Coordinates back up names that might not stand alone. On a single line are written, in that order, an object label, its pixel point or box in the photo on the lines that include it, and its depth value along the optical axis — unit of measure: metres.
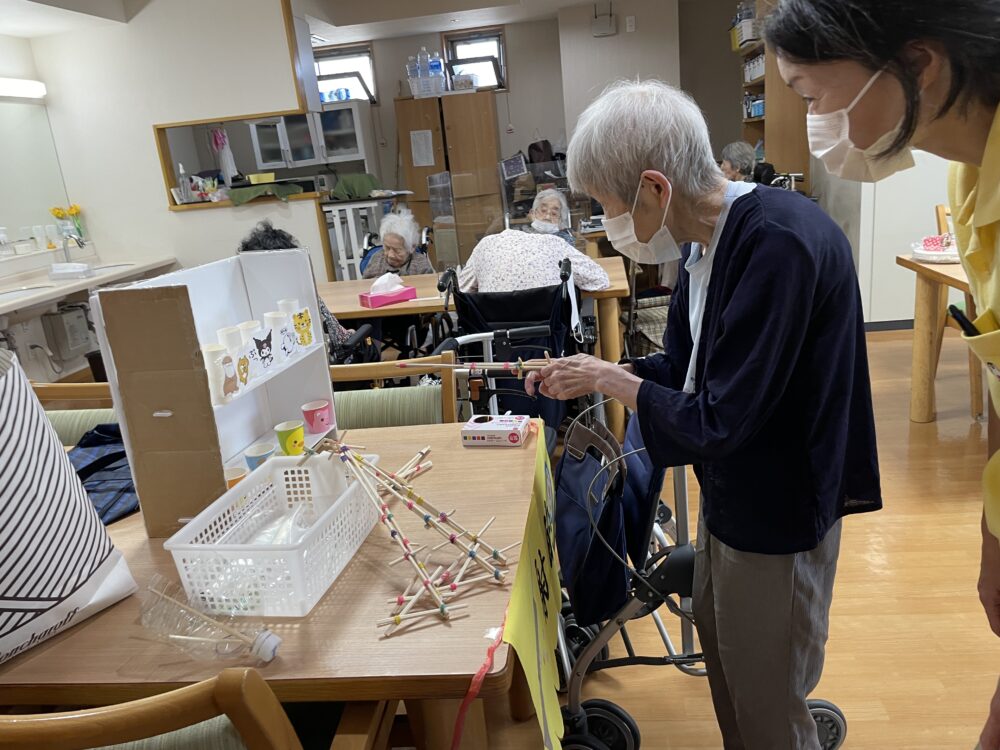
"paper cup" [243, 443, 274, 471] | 1.57
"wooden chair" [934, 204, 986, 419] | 3.39
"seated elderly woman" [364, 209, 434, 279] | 4.42
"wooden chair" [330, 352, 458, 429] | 2.01
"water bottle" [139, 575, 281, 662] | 1.00
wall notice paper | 7.61
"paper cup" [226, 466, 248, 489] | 1.46
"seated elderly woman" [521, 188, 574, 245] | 4.20
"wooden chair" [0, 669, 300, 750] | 0.71
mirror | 4.89
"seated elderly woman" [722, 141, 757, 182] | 4.93
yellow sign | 1.07
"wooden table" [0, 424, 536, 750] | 0.94
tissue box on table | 3.58
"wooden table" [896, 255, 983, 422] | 3.24
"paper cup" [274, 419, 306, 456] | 1.61
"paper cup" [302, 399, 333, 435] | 1.78
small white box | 1.64
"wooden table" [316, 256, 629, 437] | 3.36
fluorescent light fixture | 4.85
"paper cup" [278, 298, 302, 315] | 1.77
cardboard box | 1.26
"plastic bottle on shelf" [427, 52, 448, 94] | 7.33
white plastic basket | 1.07
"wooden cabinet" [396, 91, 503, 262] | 7.44
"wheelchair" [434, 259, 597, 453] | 2.93
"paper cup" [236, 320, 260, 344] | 1.52
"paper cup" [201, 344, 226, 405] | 1.38
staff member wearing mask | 0.70
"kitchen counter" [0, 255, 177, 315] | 4.09
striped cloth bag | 0.99
